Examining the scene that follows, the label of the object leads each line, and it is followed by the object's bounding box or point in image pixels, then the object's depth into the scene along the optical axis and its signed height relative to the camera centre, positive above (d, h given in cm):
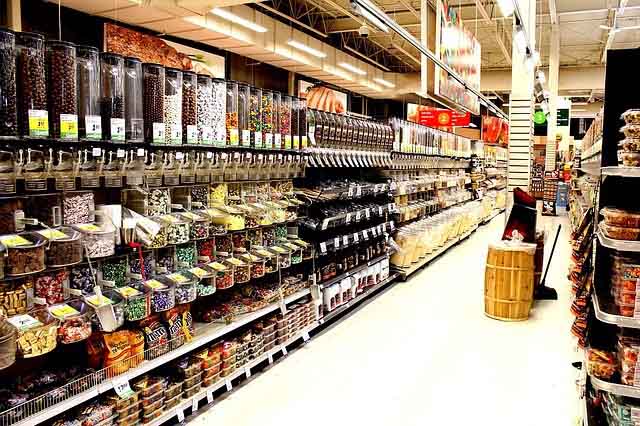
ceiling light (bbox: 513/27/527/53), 650 +157
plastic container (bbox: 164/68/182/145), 328 +34
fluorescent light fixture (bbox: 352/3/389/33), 373 +110
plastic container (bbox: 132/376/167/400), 320 -132
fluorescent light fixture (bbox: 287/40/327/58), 842 +189
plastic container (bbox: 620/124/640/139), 246 +17
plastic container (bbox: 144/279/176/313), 316 -77
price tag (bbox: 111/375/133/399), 296 -123
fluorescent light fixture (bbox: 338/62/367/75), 1043 +194
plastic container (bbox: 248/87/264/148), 412 +36
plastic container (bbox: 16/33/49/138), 250 +35
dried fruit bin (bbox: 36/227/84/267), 263 -41
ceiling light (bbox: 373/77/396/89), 1245 +196
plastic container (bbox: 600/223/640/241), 246 -29
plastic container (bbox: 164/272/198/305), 333 -75
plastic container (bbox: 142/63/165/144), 316 +35
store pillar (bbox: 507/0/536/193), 799 +66
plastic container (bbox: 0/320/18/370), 222 -75
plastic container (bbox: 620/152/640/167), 246 +5
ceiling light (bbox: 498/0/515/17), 532 +160
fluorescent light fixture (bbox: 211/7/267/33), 633 +179
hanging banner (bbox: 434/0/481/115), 657 +150
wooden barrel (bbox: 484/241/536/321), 589 -122
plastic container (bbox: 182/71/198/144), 343 +35
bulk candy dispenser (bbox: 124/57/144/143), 301 +34
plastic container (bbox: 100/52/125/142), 287 +35
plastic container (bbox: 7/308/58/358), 245 -78
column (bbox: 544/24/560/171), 1391 +230
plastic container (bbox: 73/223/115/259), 280 -40
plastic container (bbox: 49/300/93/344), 263 -77
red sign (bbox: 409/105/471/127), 1332 +124
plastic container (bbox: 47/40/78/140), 263 +35
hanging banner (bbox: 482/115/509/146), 1989 +142
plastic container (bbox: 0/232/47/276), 244 -41
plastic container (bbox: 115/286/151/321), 297 -77
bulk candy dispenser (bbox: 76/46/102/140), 275 +35
